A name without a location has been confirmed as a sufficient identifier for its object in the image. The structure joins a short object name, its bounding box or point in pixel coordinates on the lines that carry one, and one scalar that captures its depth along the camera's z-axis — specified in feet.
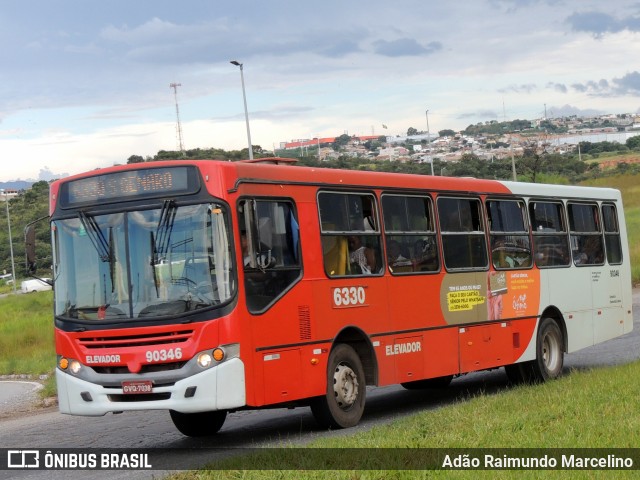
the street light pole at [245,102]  148.41
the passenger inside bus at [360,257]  44.96
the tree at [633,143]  471.62
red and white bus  37.88
